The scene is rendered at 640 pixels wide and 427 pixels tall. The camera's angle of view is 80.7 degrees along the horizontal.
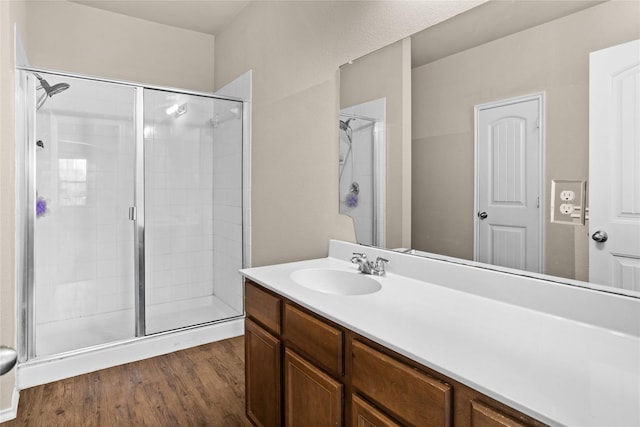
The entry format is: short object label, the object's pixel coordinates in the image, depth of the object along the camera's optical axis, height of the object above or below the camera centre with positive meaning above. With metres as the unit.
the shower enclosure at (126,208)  2.76 +0.01
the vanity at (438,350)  0.76 -0.35
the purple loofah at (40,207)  2.98 +0.02
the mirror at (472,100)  1.14 +0.41
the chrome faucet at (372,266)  1.74 -0.27
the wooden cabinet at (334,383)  0.85 -0.50
